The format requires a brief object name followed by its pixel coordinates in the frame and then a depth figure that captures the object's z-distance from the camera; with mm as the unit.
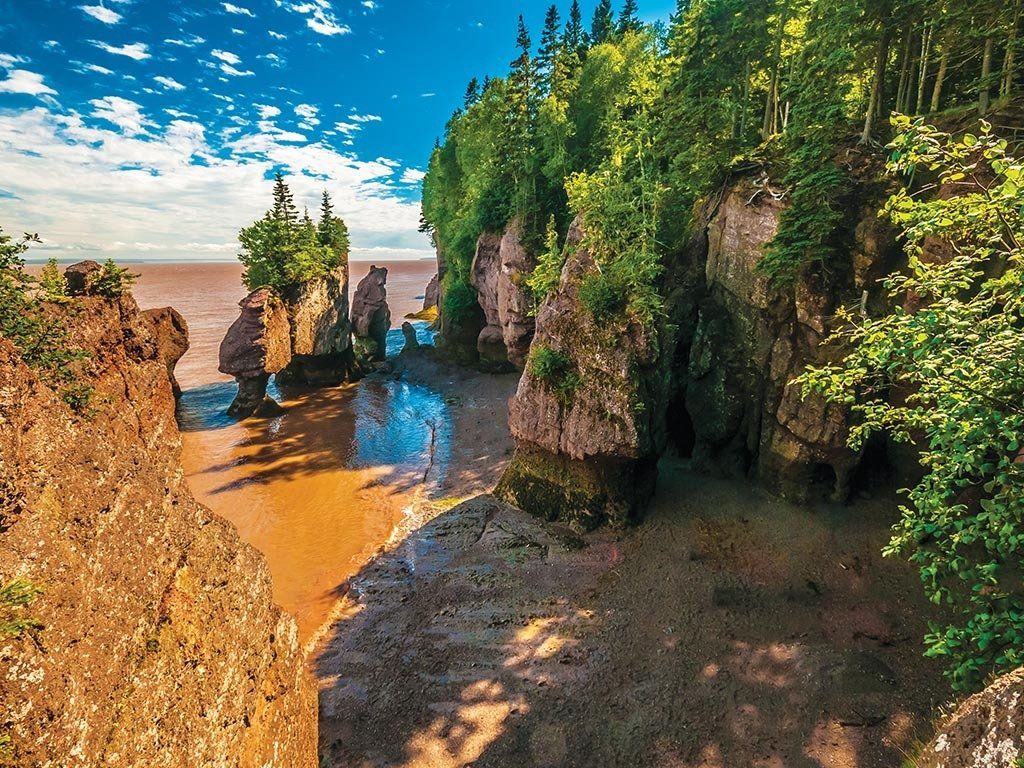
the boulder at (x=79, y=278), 9211
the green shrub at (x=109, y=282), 9234
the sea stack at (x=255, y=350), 27391
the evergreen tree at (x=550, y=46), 28741
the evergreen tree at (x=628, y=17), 42525
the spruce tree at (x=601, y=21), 48969
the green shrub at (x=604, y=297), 15312
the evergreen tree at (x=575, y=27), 50500
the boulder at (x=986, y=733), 3105
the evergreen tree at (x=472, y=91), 49906
